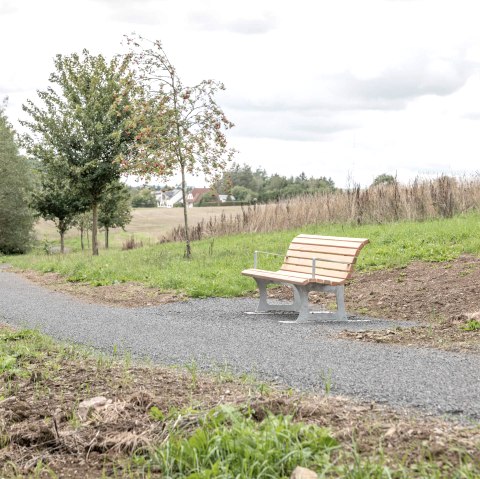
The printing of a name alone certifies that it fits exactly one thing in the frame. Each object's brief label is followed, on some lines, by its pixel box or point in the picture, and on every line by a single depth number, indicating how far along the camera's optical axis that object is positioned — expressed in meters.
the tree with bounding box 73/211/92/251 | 47.41
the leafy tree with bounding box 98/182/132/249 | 31.00
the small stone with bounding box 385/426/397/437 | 3.95
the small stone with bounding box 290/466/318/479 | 3.41
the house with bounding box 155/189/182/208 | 135.01
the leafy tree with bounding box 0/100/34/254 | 48.50
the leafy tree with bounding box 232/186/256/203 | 76.11
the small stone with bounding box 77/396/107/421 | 4.67
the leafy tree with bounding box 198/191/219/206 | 81.86
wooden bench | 9.58
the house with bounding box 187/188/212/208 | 118.36
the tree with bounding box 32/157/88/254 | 36.41
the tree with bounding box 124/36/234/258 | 18.73
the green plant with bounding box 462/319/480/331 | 8.08
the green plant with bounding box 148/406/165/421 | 4.43
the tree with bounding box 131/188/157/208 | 93.68
